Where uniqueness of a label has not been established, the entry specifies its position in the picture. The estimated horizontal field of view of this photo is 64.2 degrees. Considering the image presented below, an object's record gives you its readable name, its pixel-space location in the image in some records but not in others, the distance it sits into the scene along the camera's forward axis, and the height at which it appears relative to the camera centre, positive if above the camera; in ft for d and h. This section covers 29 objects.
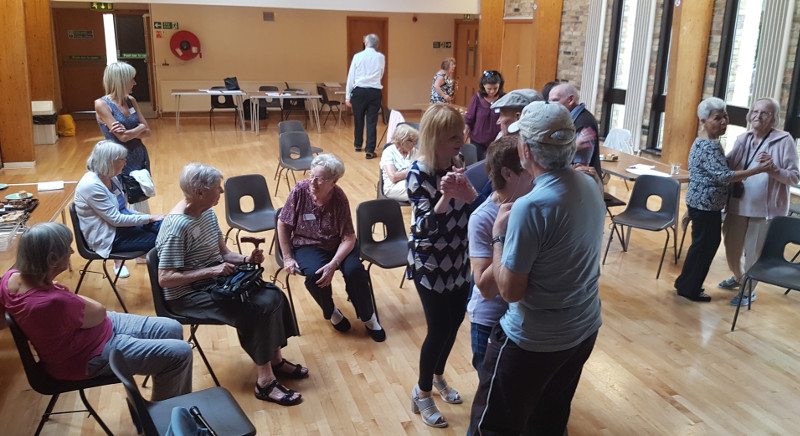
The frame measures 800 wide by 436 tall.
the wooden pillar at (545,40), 38.24 +1.66
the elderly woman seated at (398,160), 19.20 -2.88
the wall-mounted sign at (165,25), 47.03 +2.34
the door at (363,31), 52.11 +2.57
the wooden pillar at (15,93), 29.40 -1.83
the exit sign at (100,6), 44.63 +3.39
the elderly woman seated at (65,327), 9.16 -3.91
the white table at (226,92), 42.71 -2.27
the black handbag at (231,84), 44.61 -1.69
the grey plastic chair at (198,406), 7.86 -4.83
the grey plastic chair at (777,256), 14.94 -4.31
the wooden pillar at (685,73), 28.60 -0.05
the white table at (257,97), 42.47 -2.38
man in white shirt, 34.32 -1.16
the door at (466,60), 51.44 +0.46
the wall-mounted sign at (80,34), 46.58 +1.50
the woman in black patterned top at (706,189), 15.56 -2.84
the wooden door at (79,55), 46.47 +0.00
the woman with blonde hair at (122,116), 17.90 -1.65
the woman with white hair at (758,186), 15.44 -2.73
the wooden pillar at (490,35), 42.01 +2.04
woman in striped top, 11.60 -3.96
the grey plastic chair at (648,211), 18.54 -4.02
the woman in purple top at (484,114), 22.43 -1.67
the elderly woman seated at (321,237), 14.06 -3.87
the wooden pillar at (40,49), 37.29 +0.31
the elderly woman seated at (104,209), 14.49 -3.40
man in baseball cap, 7.20 -2.37
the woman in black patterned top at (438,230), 10.09 -2.62
